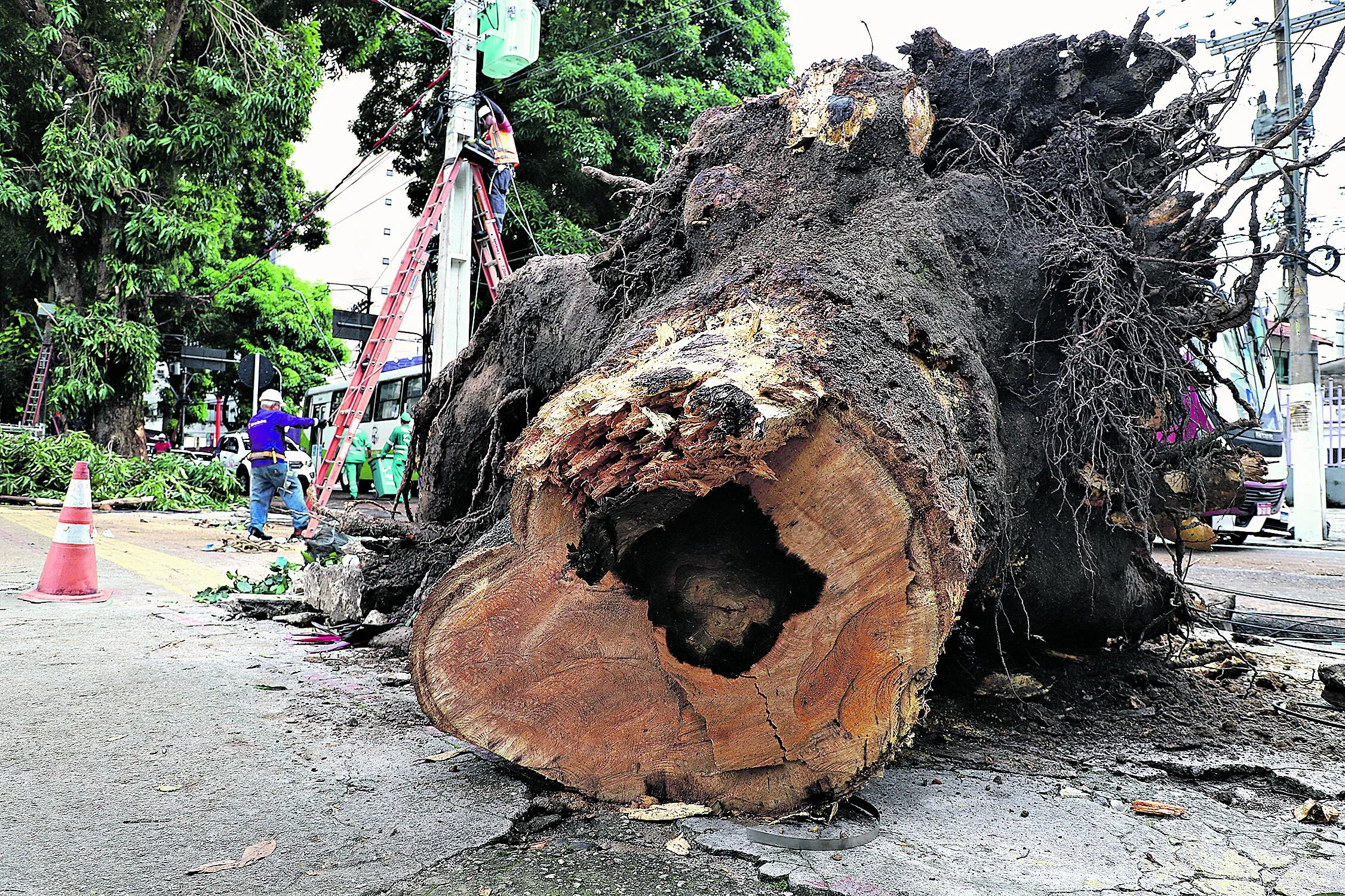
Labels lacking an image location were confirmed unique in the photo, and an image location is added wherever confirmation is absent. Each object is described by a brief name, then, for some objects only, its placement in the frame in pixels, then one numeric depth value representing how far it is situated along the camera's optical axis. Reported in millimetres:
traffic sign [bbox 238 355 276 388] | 15461
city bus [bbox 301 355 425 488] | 17891
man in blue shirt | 9008
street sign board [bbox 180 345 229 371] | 16672
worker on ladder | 11398
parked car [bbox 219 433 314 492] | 10453
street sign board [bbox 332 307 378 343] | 12891
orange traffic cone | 4887
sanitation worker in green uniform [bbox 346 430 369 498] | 15609
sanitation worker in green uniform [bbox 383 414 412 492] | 14047
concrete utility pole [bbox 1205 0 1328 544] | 10469
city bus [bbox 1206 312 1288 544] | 9297
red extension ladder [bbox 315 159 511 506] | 10062
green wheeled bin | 15375
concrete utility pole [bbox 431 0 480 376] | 10820
